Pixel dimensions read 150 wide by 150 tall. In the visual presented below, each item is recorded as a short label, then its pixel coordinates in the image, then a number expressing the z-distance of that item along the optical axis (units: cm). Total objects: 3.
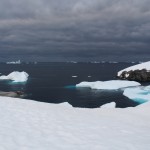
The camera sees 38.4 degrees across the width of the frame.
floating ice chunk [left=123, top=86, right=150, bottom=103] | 3899
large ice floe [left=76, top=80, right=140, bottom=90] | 5574
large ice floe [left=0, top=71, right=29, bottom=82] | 7540
